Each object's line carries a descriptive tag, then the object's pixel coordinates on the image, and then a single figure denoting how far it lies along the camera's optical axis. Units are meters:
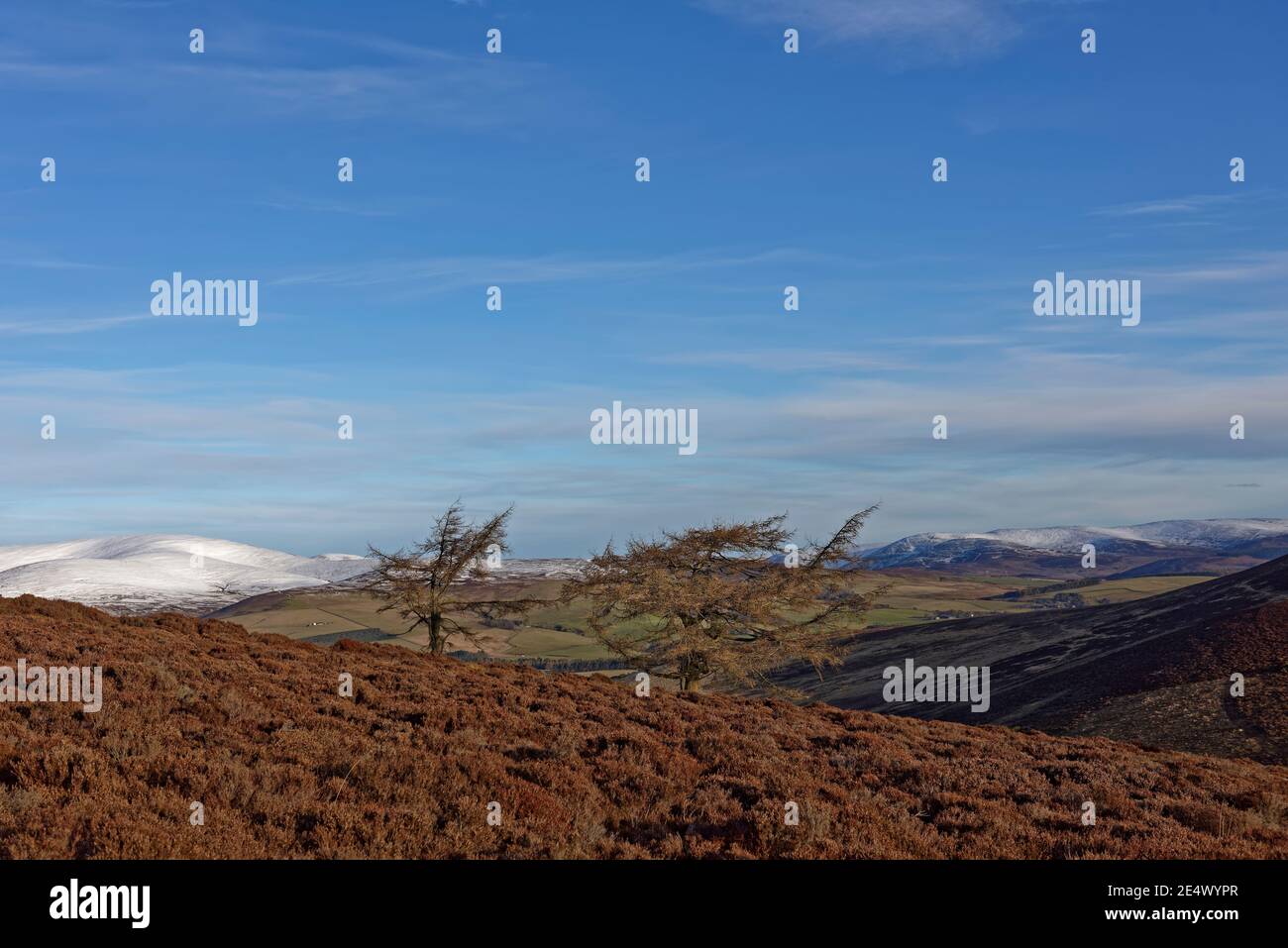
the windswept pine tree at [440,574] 43.00
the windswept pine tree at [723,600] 39.28
